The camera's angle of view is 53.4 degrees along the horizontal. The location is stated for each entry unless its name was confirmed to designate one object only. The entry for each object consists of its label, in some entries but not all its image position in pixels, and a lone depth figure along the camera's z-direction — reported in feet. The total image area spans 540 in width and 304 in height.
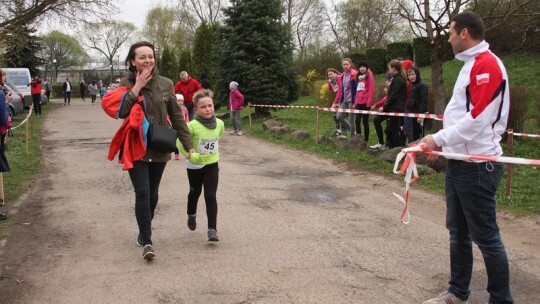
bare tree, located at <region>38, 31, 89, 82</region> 287.89
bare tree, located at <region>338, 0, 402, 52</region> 129.70
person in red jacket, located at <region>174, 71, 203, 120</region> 51.60
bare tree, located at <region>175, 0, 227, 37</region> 194.42
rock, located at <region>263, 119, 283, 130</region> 52.74
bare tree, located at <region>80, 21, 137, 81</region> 278.26
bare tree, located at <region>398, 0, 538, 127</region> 36.06
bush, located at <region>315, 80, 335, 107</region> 68.18
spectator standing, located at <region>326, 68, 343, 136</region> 45.16
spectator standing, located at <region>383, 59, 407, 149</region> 34.12
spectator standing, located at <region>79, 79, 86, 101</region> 156.58
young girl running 17.70
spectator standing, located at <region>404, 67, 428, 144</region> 33.60
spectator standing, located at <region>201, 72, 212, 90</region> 58.08
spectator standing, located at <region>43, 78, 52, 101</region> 121.47
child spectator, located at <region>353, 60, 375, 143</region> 38.47
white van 91.60
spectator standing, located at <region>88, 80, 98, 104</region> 136.51
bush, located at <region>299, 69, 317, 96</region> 99.66
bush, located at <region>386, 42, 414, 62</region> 98.99
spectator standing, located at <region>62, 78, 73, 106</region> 123.44
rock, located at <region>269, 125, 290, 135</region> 49.13
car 67.00
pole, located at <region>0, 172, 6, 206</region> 23.42
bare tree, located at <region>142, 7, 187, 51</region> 215.51
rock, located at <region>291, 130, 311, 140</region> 45.16
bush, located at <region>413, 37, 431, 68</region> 95.81
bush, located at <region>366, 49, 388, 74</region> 104.63
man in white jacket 10.98
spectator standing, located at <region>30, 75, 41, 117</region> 81.25
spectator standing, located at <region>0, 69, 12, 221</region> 22.13
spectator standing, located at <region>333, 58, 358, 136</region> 40.20
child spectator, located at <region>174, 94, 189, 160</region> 36.44
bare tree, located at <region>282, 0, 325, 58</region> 175.94
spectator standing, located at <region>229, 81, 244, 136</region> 52.42
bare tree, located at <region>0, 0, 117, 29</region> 82.82
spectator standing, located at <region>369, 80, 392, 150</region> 35.42
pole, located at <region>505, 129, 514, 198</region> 23.59
